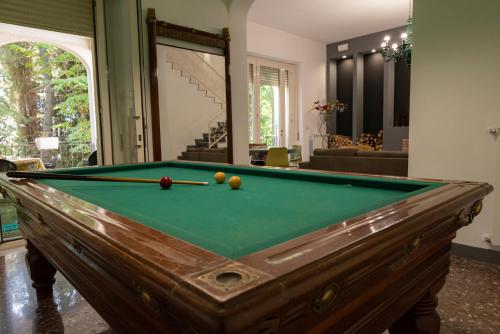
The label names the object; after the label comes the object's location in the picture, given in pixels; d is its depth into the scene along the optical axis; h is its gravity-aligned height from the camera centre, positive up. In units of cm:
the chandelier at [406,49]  449 +117
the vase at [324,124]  871 +33
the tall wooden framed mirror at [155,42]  350 +112
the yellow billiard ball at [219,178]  164 -18
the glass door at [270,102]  759 +84
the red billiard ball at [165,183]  151 -19
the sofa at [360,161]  376 -30
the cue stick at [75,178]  161 -17
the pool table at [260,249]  49 -21
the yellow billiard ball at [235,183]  145 -19
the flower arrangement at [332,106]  850 +77
